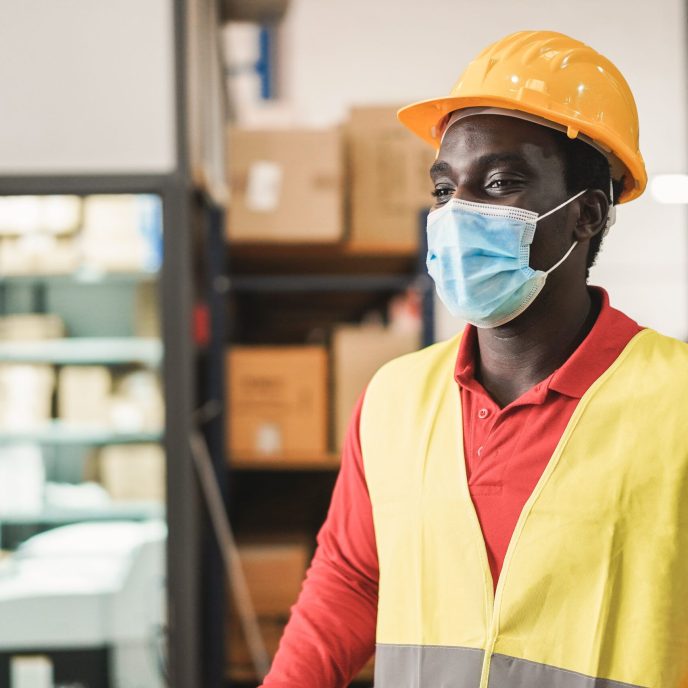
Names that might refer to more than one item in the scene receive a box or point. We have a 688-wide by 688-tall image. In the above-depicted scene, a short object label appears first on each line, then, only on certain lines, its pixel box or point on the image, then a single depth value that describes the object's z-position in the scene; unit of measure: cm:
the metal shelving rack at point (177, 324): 285
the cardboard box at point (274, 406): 359
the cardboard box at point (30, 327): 338
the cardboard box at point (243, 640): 359
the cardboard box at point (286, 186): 354
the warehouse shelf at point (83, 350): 334
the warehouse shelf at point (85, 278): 329
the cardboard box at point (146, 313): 337
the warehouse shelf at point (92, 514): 326
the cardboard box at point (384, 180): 362
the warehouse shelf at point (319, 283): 356
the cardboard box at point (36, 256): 337
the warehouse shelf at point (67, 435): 323
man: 104
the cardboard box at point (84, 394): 347
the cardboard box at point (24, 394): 342
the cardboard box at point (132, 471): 347
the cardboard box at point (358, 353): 357
